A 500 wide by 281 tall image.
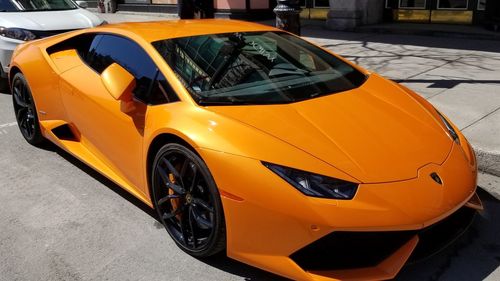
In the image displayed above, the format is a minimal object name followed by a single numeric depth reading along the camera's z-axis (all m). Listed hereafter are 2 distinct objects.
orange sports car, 2.44
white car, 7.00
